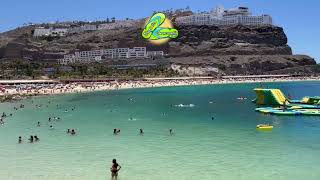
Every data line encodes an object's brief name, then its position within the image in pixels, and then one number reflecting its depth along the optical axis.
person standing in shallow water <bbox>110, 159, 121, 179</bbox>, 25.83
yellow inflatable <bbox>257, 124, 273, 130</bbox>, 43.00
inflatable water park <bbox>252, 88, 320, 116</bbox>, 56.92
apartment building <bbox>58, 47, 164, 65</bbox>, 194.12
